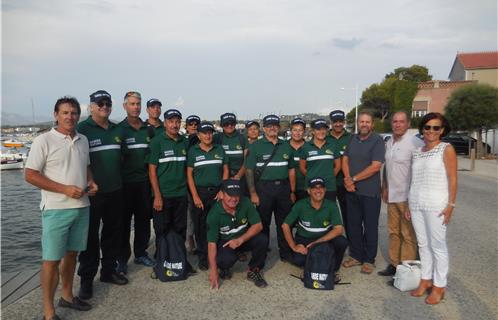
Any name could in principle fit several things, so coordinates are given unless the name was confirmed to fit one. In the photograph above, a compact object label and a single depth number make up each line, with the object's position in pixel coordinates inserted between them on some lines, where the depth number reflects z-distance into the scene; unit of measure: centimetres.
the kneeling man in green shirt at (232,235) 460
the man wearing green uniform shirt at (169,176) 495
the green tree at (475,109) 2284
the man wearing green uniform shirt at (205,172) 514
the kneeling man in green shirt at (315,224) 479
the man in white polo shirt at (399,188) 471
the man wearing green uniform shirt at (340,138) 542
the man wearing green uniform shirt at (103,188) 430
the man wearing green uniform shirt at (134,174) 501
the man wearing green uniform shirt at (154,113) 602
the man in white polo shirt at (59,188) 355
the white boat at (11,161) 3178
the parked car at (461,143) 2578
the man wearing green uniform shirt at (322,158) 521
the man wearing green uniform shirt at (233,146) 590
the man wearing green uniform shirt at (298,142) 568
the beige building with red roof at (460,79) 4297
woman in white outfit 402
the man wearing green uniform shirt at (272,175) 534
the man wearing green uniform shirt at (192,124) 618
